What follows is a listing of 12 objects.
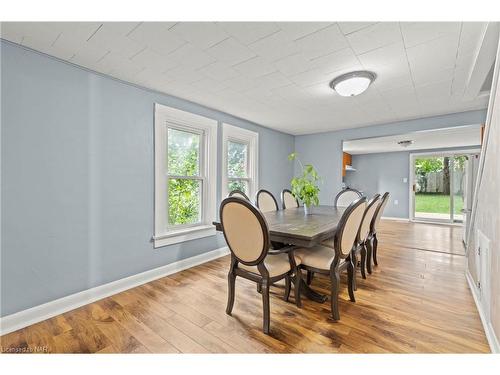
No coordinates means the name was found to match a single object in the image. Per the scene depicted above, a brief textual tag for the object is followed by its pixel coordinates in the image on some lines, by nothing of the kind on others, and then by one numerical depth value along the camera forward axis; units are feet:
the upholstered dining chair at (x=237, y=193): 8.82
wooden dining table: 5.54
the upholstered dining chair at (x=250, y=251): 5.20
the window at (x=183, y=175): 8.89
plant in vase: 8.69
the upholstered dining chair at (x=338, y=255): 5.75
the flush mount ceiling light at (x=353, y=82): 7.12
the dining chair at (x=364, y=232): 7.21
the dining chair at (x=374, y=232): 8.96
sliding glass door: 19.38
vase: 8.92
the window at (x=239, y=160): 11.74
